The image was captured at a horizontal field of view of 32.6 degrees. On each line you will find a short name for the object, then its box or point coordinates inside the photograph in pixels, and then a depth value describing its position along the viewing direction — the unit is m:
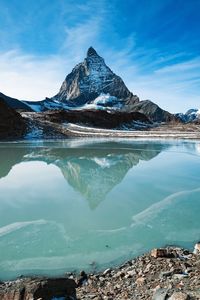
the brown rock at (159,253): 9.07
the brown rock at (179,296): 6.08
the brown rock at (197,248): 9.63
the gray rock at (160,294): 6.50
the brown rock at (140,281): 7.68
